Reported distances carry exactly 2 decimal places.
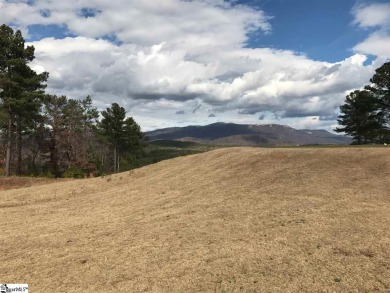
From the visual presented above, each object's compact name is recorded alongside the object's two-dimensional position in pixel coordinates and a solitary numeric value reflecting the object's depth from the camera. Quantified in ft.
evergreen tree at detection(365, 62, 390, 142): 163.27
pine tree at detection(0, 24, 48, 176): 132.05
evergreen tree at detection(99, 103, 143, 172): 253.03
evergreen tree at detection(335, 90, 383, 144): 175.52
